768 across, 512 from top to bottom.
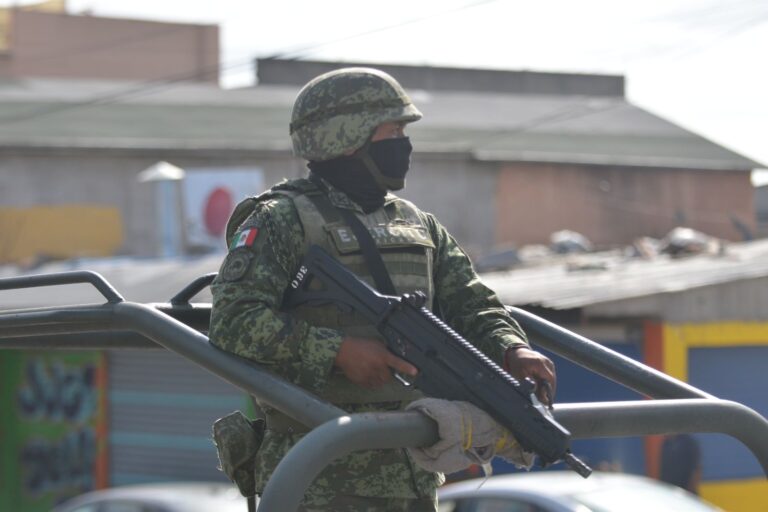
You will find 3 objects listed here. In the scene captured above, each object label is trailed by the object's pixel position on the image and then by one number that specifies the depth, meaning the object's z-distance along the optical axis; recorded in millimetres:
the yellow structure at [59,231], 29250
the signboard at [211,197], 27141
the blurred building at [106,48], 42688
